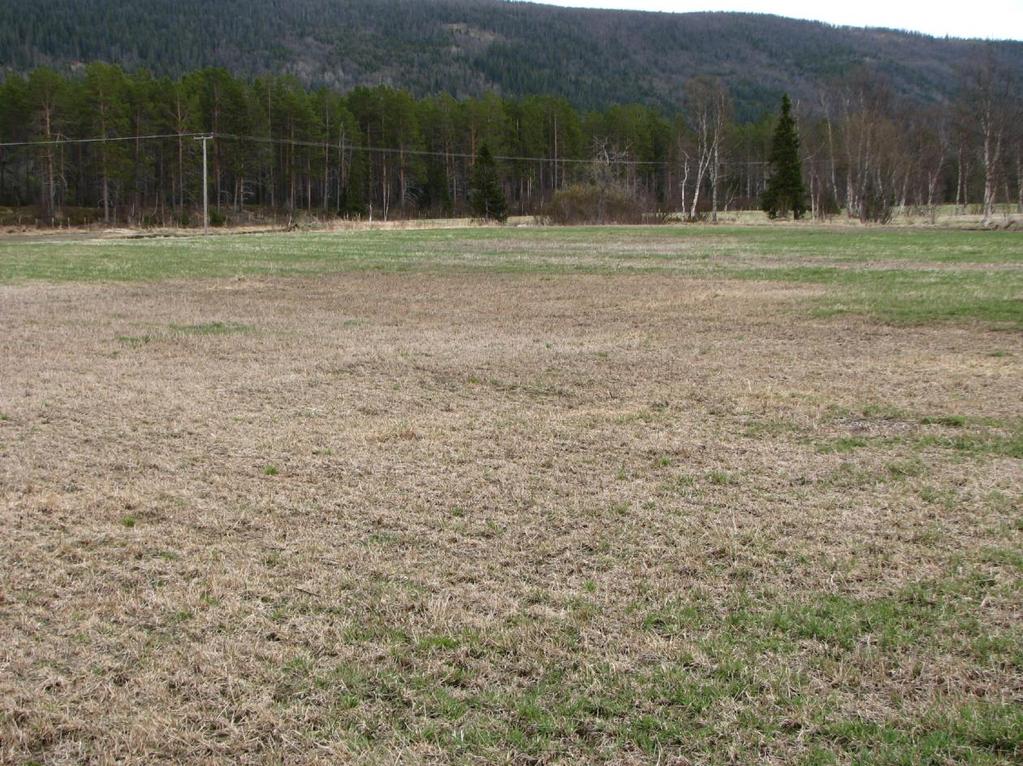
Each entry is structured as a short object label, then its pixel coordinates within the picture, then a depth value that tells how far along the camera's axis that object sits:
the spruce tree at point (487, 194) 73.25
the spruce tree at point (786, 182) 70.31
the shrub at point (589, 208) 68.19
